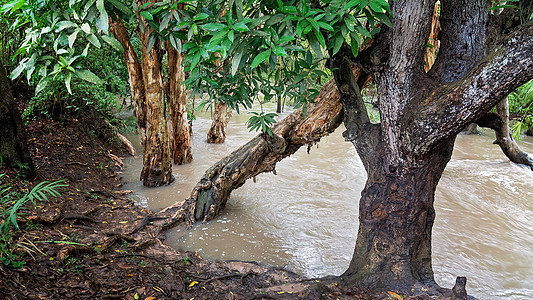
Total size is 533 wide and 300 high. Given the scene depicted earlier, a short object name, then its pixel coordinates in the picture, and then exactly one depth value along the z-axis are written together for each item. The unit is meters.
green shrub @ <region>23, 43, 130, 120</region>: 5.40
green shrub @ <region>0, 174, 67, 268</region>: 2.17
